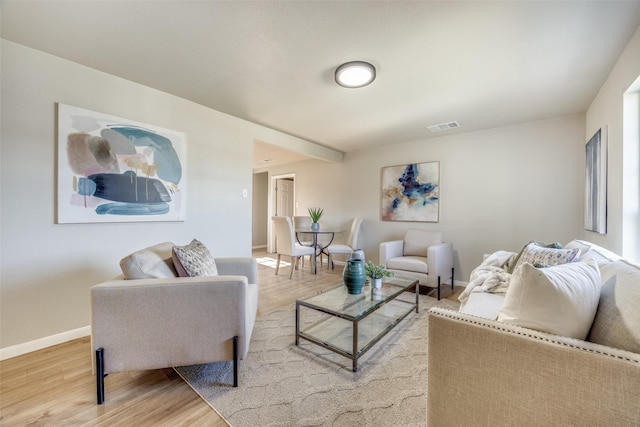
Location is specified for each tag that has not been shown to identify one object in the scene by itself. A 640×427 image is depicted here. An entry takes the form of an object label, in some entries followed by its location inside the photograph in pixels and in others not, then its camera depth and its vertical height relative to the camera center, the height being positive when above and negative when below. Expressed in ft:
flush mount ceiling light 6.65 +3.79
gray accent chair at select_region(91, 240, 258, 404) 4.51 -2.03
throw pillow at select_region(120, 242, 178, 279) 4.92 -1.14
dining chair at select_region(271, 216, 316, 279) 13.16 -1.60
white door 22.02 +1.27
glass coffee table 5.76 -3.05
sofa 2.40 -1.48
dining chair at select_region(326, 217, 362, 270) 14.40 -1.90
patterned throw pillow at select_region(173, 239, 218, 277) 5.47 -1.14
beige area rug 4.28 -3.42
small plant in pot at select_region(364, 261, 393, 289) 7.41 -1.81
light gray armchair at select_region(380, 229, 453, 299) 10.17 -1.99
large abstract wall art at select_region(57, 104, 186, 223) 6.72 +1.19
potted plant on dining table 15.42 -0.26
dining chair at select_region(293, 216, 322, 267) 16.22 -0.66
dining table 14.33 -2.02
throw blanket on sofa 6.76 -1.78
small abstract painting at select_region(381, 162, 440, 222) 13.05 +1.12
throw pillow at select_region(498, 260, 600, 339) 2.87 -1.02
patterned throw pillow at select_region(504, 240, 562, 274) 7.15 -1.41
